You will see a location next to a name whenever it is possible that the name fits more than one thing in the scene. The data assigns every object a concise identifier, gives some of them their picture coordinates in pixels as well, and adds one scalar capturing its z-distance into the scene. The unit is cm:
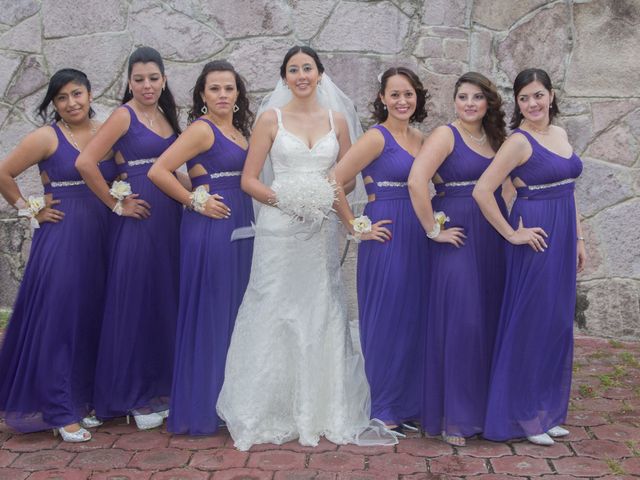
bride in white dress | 462
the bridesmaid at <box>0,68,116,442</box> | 474
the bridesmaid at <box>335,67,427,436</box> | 472
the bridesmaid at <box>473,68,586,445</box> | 449
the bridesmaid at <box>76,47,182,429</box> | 487
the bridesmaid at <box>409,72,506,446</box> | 456
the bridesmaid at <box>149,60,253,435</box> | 469
